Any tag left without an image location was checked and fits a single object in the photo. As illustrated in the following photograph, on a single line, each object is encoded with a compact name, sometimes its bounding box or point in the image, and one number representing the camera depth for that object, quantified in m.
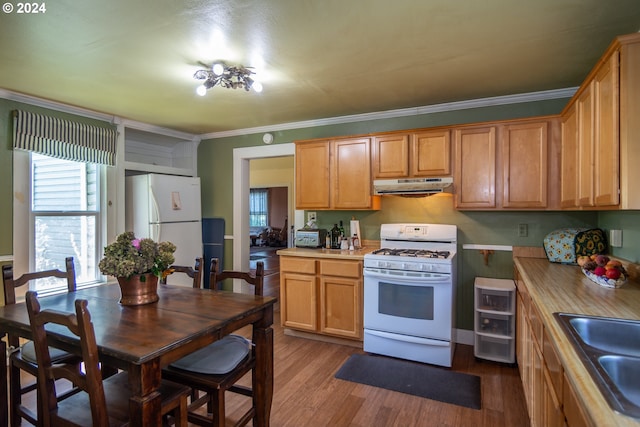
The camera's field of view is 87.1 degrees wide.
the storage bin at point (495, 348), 2.81
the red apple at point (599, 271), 1.88
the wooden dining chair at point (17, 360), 1.79
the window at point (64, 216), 3.23
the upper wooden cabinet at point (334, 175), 3.45
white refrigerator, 3.86
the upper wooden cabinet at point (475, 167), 2.93
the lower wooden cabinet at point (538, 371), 1.22
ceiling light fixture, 2.51
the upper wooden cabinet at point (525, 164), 2.75
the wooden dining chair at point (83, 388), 1.29
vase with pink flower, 1.77
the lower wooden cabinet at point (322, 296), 3.21
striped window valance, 3.04
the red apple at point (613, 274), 1.82
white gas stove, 2.79
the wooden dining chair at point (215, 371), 1.64
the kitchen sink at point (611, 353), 0.87
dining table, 1.29
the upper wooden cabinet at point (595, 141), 1.56
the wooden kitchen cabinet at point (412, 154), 3.10
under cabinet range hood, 3.02
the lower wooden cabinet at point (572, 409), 0.93
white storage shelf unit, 2.80
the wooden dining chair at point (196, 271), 2.33
